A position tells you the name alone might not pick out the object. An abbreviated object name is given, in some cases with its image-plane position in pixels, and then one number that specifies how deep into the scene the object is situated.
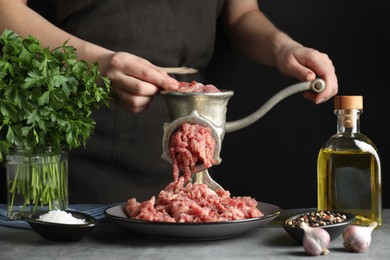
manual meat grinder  1.69
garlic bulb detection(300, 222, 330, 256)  1.52
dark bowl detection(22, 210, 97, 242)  1.57
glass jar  1.73
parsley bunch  1.66
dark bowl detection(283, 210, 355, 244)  1.56
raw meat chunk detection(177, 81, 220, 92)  1.74
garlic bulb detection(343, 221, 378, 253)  1.53
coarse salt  1.61
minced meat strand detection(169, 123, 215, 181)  1.71
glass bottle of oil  1.71
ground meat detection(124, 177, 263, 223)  1.58
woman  2.19
